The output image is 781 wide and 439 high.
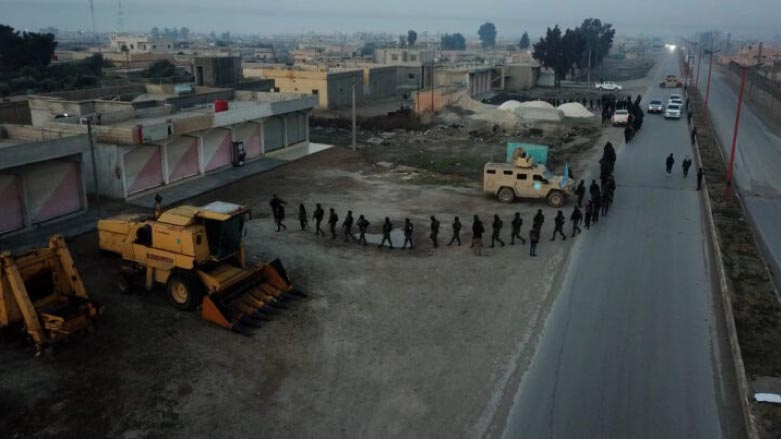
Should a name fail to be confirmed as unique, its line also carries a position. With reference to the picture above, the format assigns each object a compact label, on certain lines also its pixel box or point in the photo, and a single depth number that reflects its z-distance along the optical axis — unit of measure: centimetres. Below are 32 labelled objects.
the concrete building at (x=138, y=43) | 14212
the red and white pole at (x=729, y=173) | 2642
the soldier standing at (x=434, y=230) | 1992
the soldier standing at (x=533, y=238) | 1923
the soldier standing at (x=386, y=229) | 2005
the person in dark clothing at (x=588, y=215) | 2186
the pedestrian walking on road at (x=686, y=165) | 2980
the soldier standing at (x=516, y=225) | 2015
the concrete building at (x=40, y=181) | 2092
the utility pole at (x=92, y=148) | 2243
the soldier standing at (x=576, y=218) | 2114
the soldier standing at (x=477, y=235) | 1923
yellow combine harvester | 1474
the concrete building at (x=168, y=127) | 2566
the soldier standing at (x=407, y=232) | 1980
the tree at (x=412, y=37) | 19450
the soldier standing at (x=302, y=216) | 2155
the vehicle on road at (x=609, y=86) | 7869
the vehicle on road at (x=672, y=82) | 8100
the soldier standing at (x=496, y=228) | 1989
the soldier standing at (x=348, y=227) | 2062
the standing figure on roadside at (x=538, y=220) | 1954
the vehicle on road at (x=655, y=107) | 5438
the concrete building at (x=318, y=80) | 5897
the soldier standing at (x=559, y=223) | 2058
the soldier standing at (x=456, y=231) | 1988
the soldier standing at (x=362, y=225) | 2019
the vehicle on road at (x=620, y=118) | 4653
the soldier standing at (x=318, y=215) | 2122
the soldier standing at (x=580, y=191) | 2379
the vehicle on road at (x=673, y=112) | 5057
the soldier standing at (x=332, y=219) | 2081
